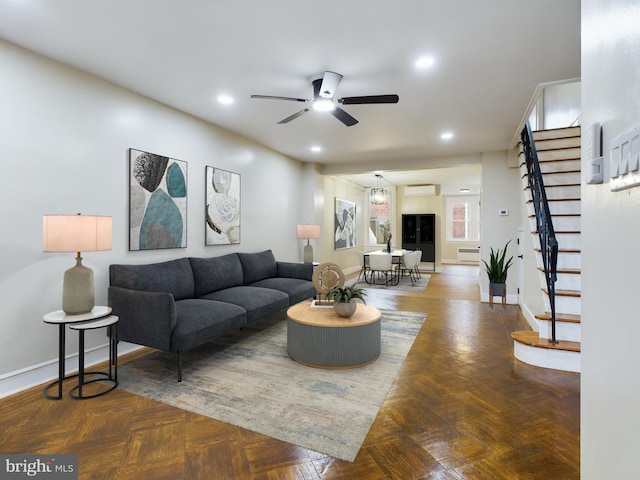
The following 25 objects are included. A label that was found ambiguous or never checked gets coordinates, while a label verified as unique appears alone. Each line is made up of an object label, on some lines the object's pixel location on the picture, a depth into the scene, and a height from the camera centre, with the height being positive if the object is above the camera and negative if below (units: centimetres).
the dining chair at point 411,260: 791 -48
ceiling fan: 302 +129
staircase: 311 -11
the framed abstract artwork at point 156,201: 361 +40
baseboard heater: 1170 -52
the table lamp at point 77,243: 246 -5
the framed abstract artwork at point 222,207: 462 +43
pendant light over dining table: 879 +108
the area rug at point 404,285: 726 -101
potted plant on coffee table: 323 -58
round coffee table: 307 -92
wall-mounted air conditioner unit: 1049 +151
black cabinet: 1057 +16
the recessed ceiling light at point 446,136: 508 +156
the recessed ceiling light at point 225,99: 375 +153
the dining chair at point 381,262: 731 -49
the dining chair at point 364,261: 807 -54
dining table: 779 -42
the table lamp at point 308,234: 635 +8
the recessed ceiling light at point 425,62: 292 +153
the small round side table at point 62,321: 251 -61
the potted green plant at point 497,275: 555 -57
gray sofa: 284 -64
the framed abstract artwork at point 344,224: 880 +39
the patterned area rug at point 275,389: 216 -117
